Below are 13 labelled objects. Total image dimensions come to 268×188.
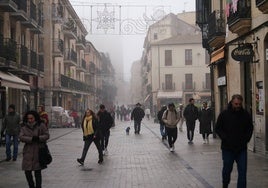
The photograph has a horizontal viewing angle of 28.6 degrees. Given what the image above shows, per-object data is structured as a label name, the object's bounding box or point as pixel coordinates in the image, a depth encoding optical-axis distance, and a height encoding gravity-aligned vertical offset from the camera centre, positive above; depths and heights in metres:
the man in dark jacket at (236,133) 8.19 -0.46
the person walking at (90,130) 13.95 -0.65
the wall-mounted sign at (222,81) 20.24 +0.92
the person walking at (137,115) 28.11 -0.54
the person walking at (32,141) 8.51 -0.57
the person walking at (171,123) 16.97 -0.61
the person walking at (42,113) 18.40 -0.26
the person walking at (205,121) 20.00 -0.64
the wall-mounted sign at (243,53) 15.15 +1.45
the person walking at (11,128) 14.93 -0.63
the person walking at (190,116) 20.38 -0.46
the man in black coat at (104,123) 16.25 -0.55
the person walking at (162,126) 22.30 -0.94
